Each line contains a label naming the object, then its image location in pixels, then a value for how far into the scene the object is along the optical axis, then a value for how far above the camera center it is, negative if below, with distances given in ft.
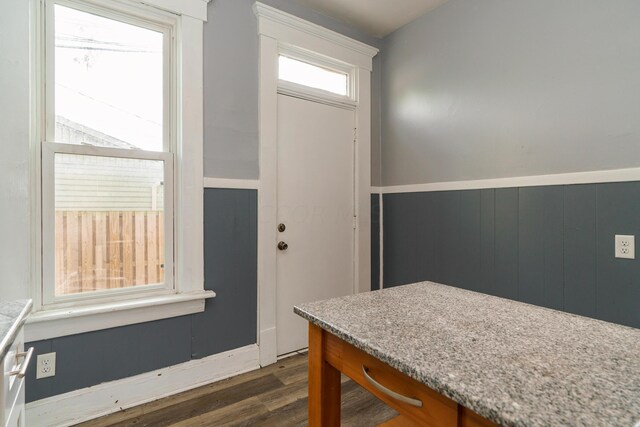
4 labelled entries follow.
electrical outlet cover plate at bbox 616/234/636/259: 5.40 -0.61
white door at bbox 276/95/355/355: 8.27 +0.09
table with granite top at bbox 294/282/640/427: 1.74 -1.02
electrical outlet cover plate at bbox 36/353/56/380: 5.49 -2.67
